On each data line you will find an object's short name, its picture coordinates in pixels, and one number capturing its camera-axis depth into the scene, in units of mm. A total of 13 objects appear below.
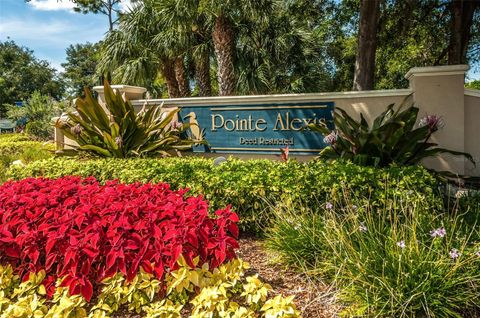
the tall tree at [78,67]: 55000
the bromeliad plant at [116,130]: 6648
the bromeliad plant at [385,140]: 5113
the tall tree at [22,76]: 47375
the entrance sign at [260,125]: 6770
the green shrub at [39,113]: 18391
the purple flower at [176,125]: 7387
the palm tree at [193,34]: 10062
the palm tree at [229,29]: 9898
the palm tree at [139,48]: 12977
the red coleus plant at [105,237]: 2426
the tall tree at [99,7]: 23688
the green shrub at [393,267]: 2389
